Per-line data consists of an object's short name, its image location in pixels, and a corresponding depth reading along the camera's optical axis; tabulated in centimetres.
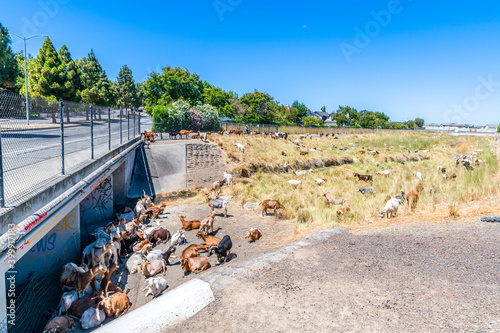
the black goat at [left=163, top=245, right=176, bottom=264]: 992
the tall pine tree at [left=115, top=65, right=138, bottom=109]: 7475
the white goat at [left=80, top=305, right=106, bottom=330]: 646
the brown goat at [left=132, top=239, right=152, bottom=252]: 1080
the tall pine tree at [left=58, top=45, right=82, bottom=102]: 3031
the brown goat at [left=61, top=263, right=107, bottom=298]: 765
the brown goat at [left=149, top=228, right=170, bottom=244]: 1208
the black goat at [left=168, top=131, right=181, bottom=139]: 2730
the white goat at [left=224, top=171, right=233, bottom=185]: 2227
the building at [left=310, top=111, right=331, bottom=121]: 13349
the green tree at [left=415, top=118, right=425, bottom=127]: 17400
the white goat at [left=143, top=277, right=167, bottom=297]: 779
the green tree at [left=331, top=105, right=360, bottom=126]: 10019
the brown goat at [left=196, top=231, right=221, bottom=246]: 1071
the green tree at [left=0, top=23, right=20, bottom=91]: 1927
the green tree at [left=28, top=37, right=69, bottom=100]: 2853
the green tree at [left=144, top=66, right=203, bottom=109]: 4222
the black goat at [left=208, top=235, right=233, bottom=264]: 952
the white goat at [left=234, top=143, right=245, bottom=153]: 2827
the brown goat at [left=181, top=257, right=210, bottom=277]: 895
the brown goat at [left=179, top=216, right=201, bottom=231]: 1325
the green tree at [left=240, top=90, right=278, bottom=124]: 6071
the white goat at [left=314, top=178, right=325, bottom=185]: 2130
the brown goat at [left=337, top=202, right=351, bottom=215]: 1266
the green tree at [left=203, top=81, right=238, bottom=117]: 5562
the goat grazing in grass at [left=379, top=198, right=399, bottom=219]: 1165
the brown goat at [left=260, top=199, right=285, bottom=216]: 1480
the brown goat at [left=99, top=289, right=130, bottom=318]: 683
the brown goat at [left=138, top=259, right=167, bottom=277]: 907
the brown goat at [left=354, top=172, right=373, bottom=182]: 2201
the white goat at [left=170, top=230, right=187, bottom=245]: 1139
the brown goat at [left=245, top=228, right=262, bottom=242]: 1153
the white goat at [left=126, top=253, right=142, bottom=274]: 949
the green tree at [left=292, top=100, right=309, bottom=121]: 9932
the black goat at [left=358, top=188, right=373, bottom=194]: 1732
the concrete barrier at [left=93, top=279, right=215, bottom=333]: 543
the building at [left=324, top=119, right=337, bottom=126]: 12709
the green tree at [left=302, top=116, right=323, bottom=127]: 8941
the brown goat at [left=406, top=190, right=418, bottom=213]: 1252
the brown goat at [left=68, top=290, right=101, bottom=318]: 680
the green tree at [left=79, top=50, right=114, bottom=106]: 4438
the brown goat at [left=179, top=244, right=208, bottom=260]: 965
